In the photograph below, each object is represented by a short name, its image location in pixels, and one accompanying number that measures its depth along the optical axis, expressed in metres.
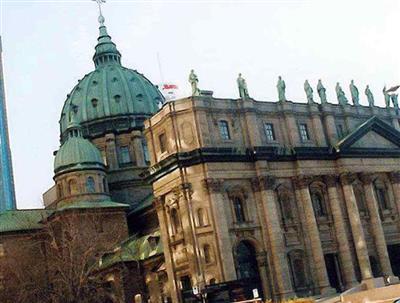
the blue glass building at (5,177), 192.10
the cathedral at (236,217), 62.12
